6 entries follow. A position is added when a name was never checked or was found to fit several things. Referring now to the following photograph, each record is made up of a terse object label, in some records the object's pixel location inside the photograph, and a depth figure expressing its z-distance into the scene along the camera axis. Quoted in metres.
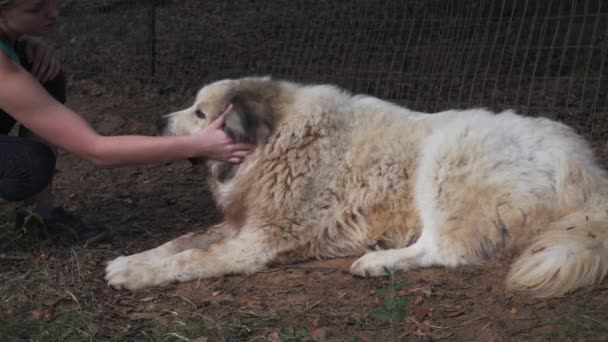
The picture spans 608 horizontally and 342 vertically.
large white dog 3.28
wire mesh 6.02
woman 3.23
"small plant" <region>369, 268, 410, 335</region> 2.48
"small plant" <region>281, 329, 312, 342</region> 2.55
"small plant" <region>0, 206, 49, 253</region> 3.72
